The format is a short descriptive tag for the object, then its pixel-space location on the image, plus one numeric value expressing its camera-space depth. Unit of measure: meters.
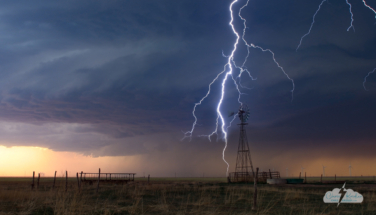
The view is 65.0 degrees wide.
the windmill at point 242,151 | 52.52
